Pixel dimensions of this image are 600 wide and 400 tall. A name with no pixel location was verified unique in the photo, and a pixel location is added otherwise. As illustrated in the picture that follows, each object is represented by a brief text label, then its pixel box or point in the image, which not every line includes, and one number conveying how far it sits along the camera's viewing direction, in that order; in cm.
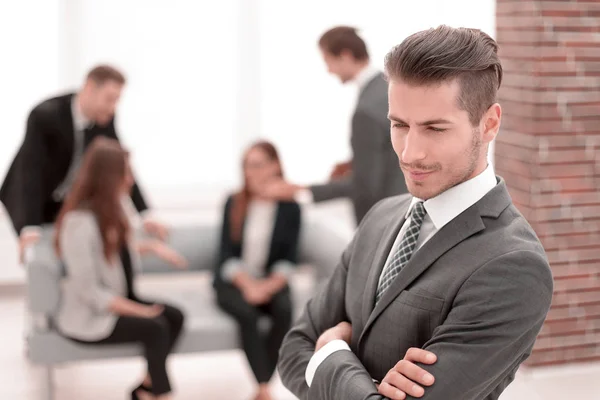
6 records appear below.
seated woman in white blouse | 422
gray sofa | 430
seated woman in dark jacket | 464
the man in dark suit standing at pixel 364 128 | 387
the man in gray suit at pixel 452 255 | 151
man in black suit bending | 475
